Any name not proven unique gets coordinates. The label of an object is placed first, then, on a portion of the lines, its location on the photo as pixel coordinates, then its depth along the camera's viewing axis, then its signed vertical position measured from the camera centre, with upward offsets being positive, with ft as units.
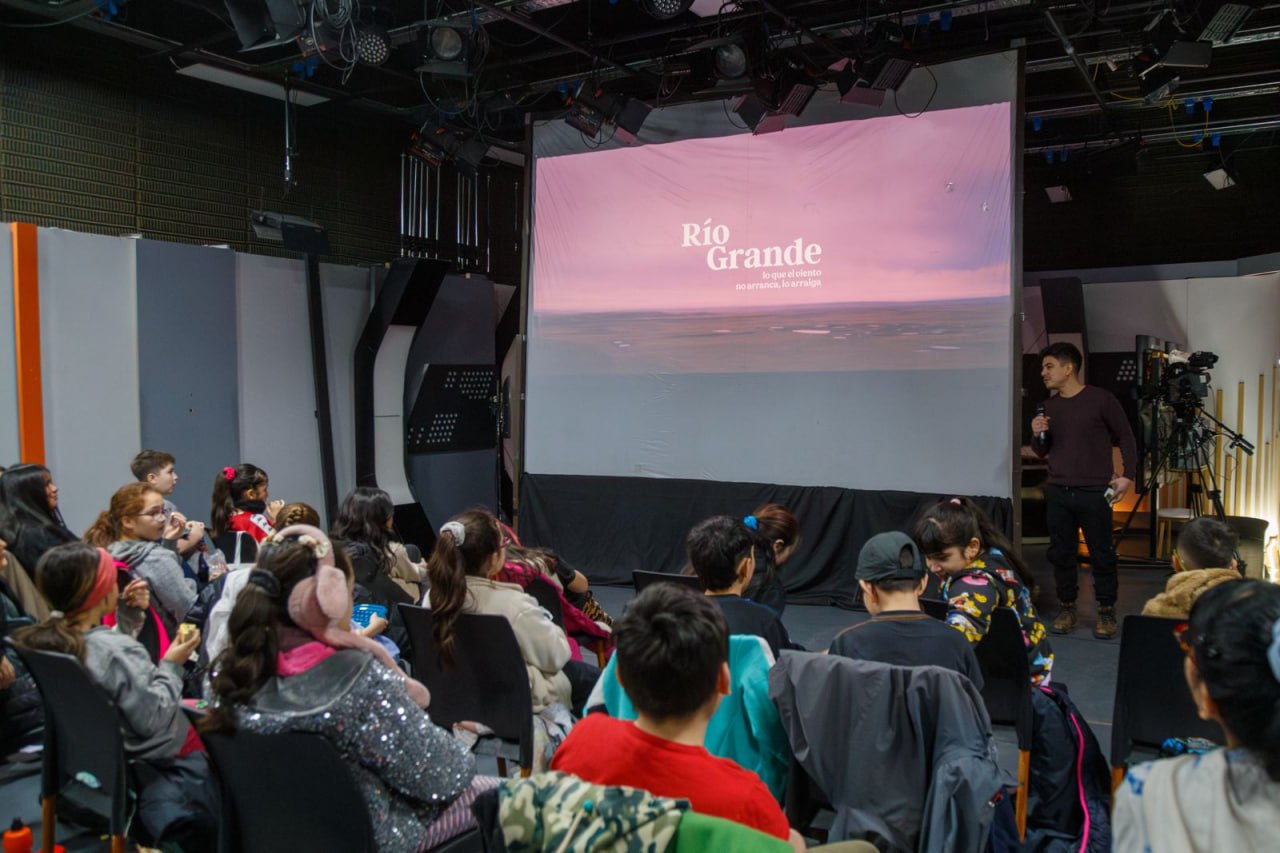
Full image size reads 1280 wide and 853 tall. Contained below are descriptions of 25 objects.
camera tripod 21.06 -1.37
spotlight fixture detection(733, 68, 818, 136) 19.83 +6.02
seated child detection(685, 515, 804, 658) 8.82 -1.68
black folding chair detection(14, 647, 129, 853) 7.81 -2.98
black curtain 20.83 -2.94
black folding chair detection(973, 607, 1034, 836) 9.10 -2.77
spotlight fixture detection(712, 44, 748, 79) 19.57 +6.62
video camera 20.51 +0.19
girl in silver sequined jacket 6.48 -2.00
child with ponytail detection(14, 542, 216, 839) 7.99 -2.39
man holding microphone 17.52 -1.40
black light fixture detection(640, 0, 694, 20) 18.06 +7.12
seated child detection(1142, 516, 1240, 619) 10.18 -1.63
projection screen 19.71 +2.08
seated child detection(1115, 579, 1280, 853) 4.09 -1.57
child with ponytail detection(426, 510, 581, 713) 9.43 -2.02
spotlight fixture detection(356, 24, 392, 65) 17.70 +6.34
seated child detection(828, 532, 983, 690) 7.63 -1.86
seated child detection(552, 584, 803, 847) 4.84 -1.75
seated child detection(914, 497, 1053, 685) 9.46 -1.88
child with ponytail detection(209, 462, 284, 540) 13.98 -1.66
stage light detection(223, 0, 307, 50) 16.75 +6.56
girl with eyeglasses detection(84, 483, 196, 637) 11.23 -1.83
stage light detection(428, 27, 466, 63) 18.42 +6.50
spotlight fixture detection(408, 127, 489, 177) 24.17 +6.08
